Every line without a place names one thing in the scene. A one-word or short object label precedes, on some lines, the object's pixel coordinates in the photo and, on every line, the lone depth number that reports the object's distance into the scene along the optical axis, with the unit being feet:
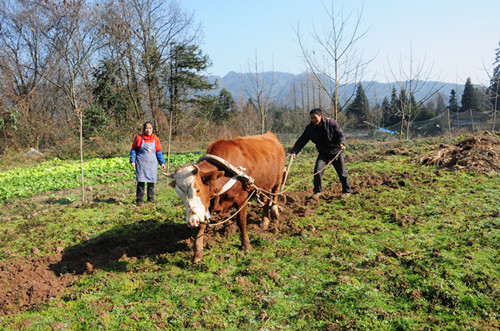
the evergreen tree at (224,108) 147.23
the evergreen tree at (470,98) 155.02
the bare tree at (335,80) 47.32
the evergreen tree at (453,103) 169.99
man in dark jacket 25.58
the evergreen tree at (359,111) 145.26
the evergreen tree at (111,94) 103.35
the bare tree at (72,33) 90.07
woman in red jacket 27.86
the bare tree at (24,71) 89.04
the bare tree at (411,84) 64.34
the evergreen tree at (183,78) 105.91
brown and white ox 15.41
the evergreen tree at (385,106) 131.90
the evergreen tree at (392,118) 138.41
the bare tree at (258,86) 66.54
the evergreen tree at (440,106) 164.74
